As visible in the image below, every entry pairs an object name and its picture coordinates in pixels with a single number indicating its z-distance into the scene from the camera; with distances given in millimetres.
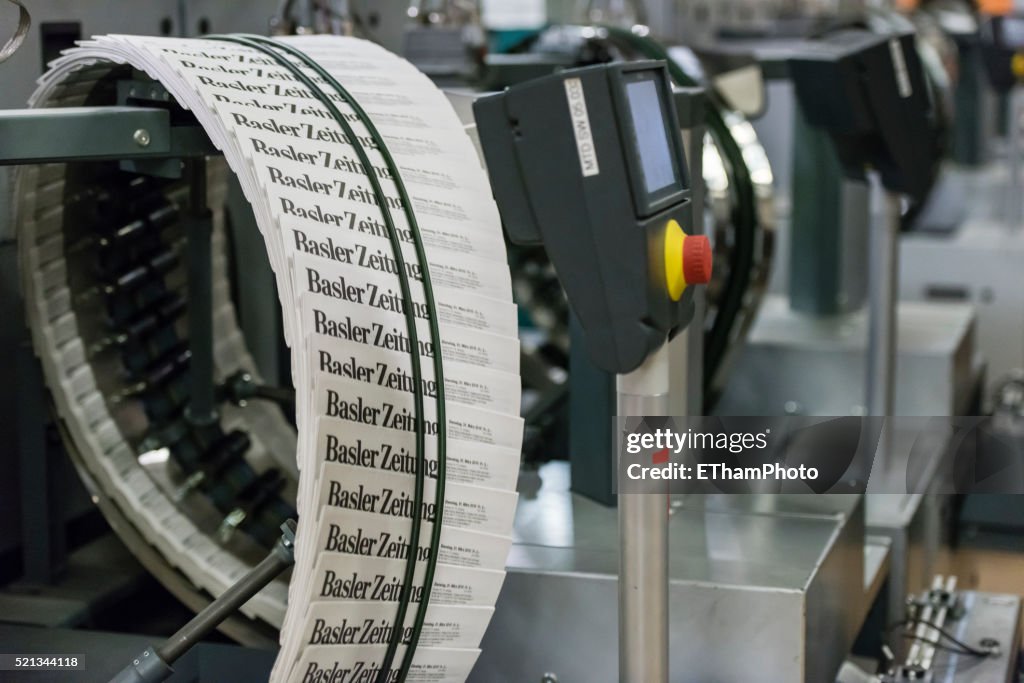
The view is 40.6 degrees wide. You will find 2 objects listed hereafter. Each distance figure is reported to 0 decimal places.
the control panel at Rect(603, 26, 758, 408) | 2539
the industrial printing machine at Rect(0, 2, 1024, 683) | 1418
